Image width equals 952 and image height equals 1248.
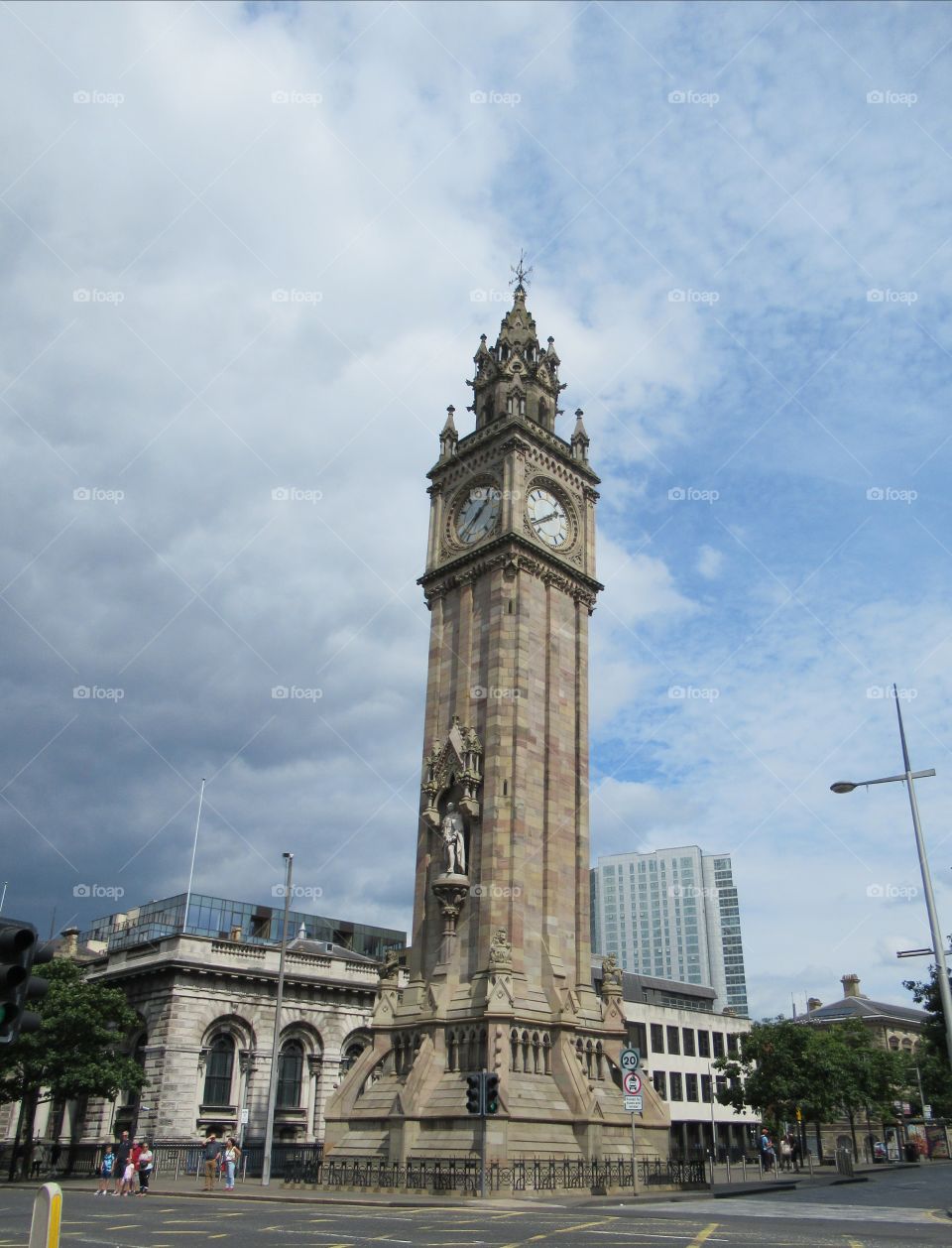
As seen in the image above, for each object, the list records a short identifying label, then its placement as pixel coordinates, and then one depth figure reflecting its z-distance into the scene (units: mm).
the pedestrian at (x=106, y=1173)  38375
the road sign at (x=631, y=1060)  30506
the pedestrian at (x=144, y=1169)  38250
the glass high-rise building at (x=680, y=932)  193125
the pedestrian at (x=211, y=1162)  37003
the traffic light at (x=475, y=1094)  28500
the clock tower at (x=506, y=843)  36500
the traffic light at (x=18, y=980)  9453
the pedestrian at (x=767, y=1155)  57753
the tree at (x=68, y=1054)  45738
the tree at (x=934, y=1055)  48250
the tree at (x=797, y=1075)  61375
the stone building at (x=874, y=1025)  95938
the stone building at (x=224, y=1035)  52562
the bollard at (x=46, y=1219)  8031
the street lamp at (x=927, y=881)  27484
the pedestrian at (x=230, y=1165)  36688
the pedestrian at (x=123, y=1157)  36147
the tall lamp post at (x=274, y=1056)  38719
